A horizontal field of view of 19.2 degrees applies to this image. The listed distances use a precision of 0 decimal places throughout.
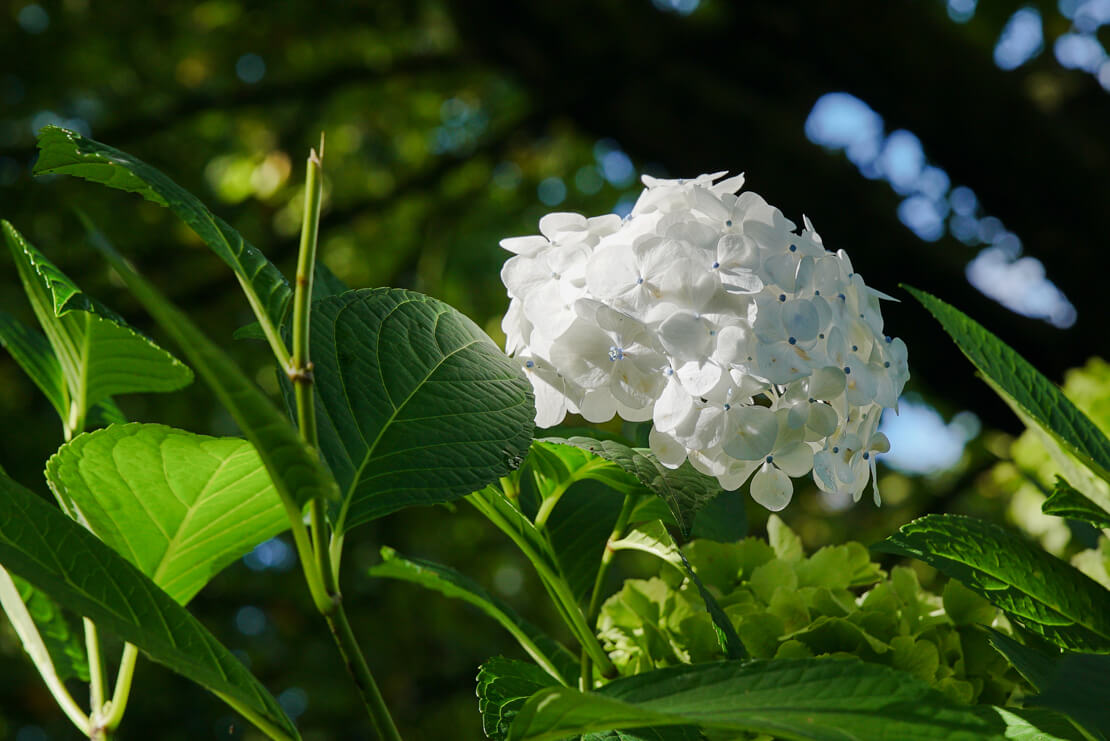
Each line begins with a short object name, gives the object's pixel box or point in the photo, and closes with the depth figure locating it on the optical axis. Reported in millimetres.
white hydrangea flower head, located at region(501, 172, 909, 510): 1234
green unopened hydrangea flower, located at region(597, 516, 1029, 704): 1300
